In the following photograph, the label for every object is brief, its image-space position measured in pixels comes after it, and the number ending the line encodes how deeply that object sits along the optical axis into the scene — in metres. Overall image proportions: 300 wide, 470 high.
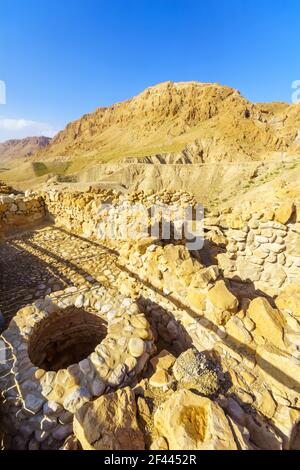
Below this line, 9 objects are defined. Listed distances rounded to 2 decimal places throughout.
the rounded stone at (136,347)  2.63
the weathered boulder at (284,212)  3.61
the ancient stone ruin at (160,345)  1.90
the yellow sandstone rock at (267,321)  2.67
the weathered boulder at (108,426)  1.77
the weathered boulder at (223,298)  2.95
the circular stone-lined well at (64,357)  2.11
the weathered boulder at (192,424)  1.65
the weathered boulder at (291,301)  3.01
